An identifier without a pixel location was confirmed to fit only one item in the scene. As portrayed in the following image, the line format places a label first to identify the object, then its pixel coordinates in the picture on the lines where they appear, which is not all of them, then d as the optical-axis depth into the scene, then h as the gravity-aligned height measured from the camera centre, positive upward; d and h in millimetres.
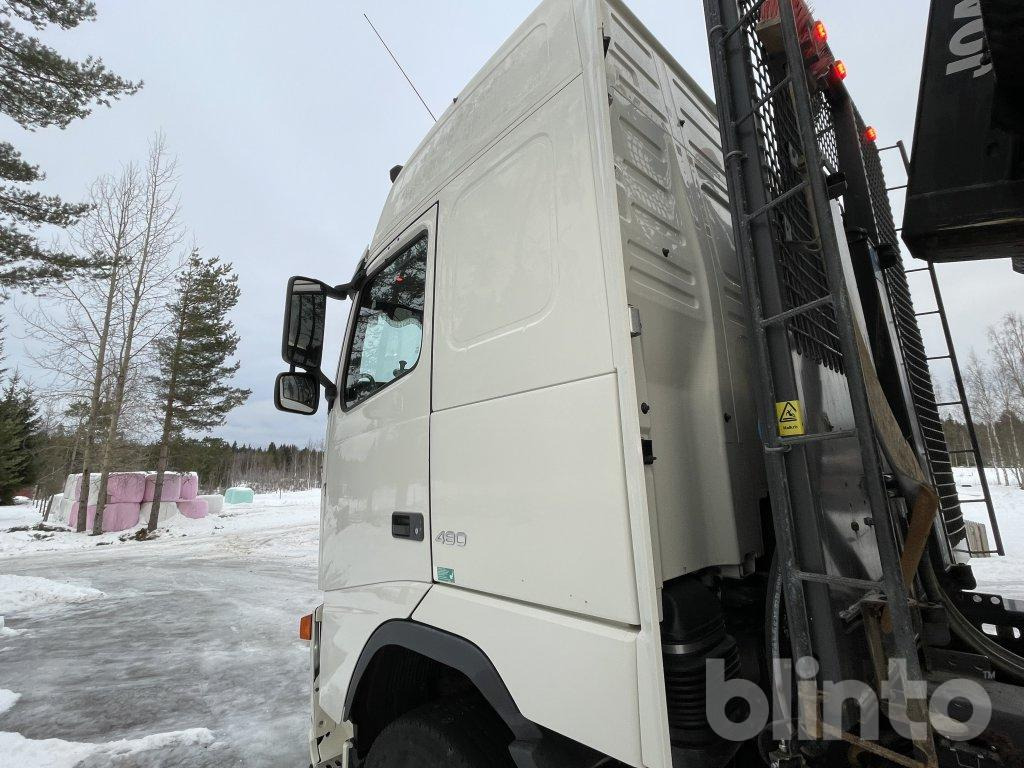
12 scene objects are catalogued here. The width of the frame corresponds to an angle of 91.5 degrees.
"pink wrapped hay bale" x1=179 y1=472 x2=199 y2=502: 22297 +592
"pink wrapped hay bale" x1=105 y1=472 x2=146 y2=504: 19297 +548
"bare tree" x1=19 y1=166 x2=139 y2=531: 17703 +5143
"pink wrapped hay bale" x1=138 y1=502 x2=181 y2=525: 19844 -449
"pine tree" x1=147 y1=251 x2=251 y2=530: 19391 +5567
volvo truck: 1210 +36
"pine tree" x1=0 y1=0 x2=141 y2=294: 10398 +8533
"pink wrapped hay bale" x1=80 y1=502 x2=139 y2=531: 19031 -513
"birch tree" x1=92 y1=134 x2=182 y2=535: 17812 +6183
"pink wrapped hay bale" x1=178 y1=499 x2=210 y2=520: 22062 -377
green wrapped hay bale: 31969 +180
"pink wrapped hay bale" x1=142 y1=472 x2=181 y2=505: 20328 +532
